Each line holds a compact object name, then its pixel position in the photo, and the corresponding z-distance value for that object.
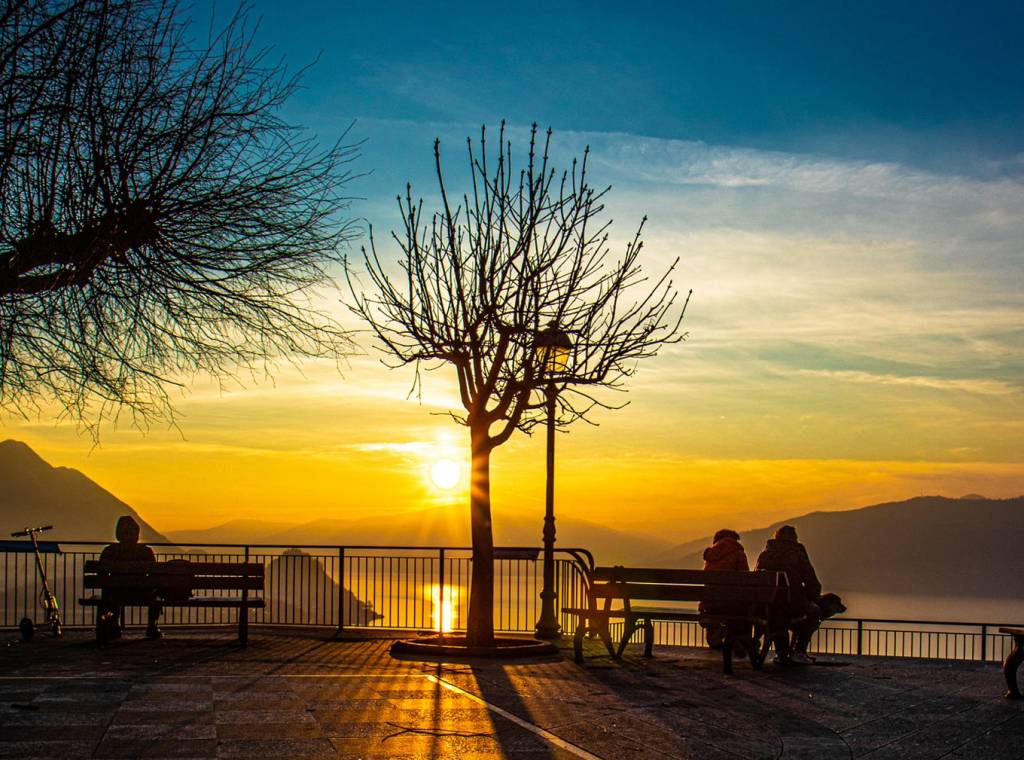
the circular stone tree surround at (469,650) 14.98
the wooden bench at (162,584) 15.59
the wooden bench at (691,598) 14.05
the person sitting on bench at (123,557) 15.73
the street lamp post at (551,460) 16.97
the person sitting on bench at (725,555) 15.80
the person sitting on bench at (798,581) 15.06
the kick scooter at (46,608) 16.23
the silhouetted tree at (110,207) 12.52
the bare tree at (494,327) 16.31
